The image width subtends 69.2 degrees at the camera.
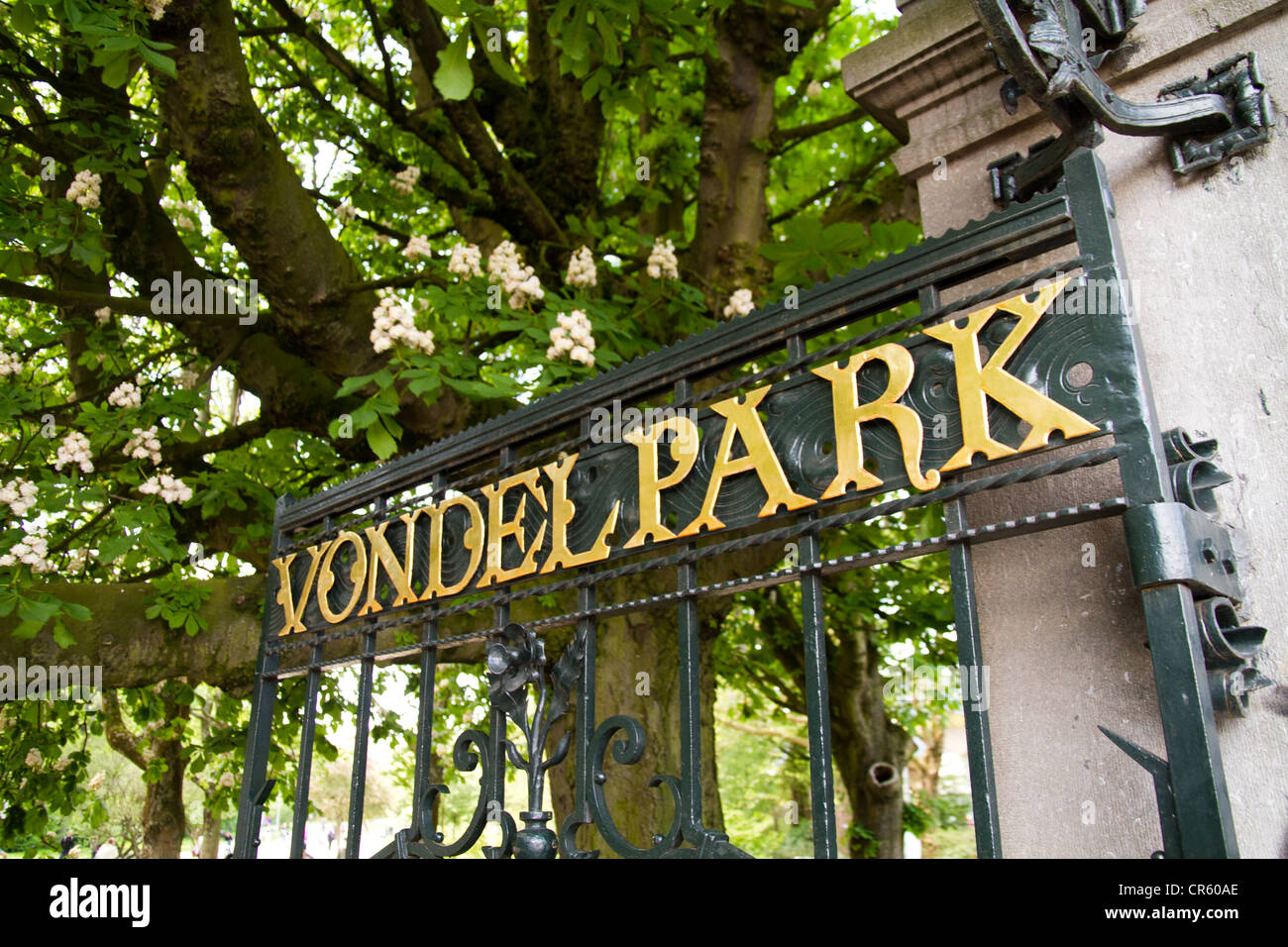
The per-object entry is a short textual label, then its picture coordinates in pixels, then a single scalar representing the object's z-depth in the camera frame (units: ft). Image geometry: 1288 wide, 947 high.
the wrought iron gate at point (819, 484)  5.47
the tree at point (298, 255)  13.01
